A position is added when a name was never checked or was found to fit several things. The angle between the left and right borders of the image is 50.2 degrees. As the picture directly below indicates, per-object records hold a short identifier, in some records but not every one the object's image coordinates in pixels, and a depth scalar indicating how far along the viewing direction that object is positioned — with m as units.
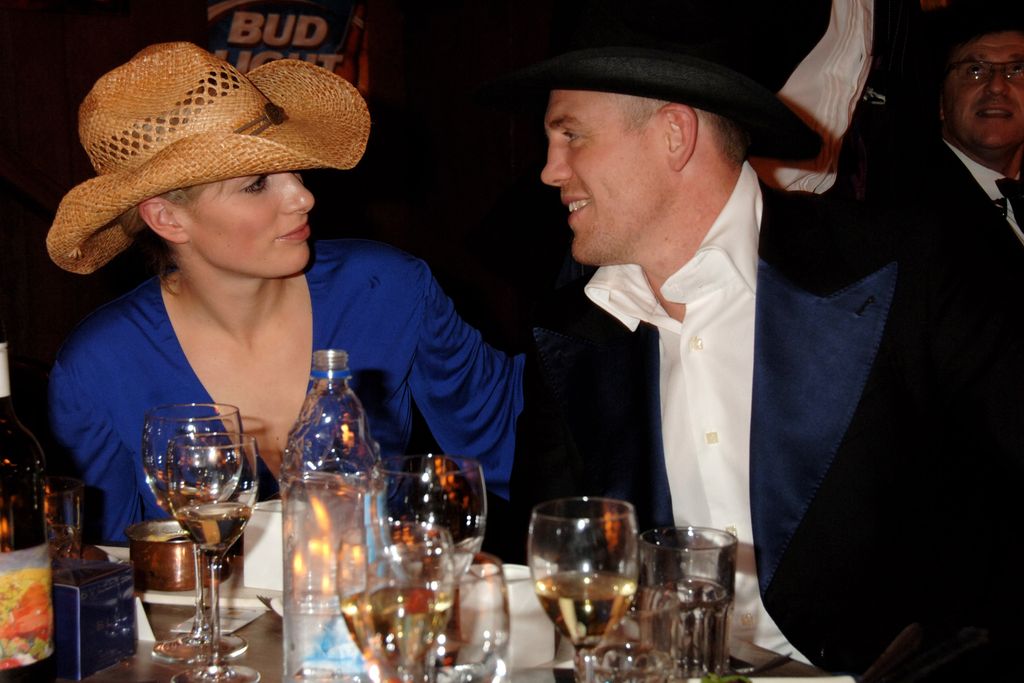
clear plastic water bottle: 1.08
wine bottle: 1.10
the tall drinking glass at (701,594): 1.07
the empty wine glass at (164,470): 1.27
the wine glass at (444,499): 1.17
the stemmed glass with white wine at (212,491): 1.24
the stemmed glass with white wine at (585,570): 1.01
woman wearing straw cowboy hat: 2.00
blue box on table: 1.21
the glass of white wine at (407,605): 0.90
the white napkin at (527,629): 1.17
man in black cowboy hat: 1.68
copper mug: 1.42
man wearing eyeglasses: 3.78
